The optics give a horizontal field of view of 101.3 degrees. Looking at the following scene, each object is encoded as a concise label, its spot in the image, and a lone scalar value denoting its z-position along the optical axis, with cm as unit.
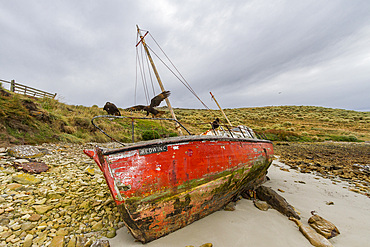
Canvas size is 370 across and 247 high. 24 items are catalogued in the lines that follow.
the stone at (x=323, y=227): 288
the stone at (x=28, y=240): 237
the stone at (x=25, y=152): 490
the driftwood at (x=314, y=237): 257
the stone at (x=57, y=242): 246
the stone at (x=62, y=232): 266
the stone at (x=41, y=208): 303
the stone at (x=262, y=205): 373
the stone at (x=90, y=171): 502
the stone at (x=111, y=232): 279
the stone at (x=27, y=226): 264
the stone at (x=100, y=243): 251
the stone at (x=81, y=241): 251
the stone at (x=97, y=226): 292
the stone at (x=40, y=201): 322
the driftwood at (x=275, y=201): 349
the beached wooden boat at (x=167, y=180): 240
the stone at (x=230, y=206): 372
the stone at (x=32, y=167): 424
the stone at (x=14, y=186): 346
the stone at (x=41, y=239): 244
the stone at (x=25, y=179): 372
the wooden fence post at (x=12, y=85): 1652
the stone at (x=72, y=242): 249
